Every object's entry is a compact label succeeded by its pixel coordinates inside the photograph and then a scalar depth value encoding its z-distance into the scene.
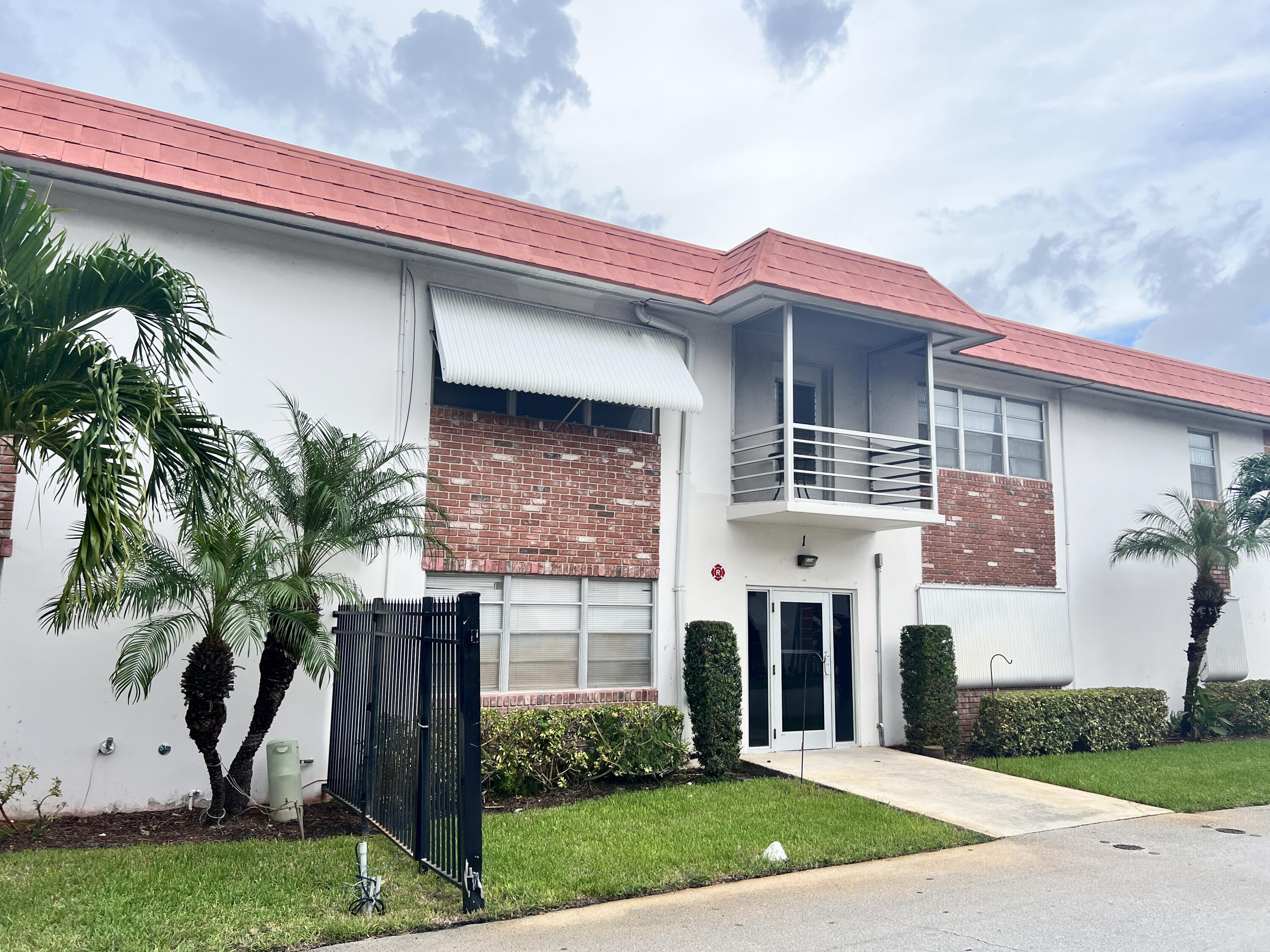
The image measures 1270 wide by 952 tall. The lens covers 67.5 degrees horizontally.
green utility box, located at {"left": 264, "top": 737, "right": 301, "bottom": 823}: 9.06
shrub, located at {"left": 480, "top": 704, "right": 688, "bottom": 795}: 10.14
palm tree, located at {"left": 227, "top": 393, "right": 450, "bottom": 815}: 8.88
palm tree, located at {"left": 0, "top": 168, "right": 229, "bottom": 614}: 5.48
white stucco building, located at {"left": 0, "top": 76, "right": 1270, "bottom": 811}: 9.67
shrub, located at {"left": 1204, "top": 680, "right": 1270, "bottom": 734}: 16.30
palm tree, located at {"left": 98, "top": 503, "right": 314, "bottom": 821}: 8.28
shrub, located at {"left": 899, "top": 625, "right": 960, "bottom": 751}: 13.44
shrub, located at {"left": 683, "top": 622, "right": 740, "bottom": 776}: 11.48
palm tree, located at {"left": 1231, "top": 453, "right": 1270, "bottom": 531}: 16.69
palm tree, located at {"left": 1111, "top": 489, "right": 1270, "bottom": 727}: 16.17
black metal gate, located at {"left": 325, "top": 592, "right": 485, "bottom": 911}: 6.38
